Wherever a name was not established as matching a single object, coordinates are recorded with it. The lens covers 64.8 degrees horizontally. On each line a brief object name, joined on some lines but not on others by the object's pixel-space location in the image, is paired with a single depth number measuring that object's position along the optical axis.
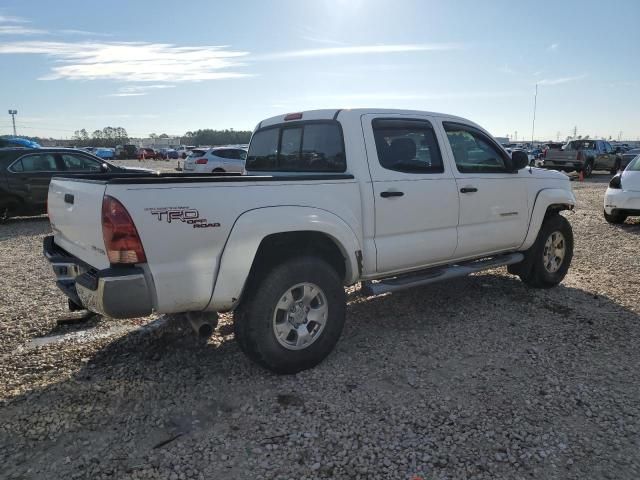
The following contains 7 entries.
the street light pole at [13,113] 81.64
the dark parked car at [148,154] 61.17
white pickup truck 3.09
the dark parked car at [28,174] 10.92
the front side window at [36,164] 11.02
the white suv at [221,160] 20.31
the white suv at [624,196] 10.01
